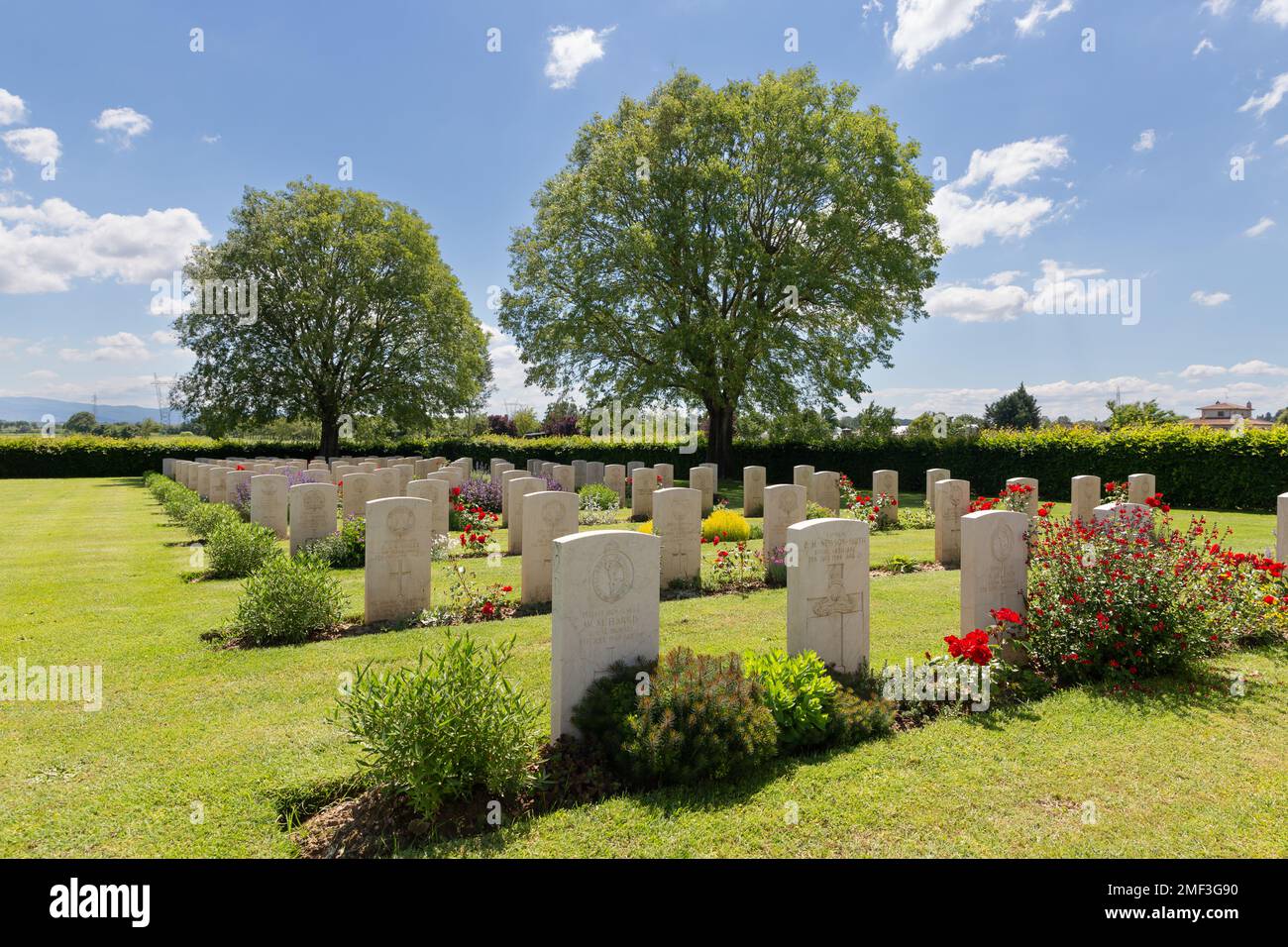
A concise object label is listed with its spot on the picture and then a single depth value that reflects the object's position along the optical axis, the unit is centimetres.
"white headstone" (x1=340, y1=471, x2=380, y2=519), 1545
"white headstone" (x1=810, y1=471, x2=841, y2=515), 1728
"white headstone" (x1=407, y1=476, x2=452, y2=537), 1417
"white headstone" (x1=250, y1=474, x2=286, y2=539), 1401
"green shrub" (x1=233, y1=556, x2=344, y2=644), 719
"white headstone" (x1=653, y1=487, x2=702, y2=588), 1027
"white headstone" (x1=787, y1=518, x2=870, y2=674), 565
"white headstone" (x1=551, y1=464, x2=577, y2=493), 1916
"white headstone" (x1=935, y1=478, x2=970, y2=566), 1185
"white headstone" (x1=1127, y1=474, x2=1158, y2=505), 1612
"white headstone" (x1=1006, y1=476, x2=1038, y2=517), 1327
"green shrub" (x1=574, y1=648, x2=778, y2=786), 412
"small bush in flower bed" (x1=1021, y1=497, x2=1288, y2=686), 580
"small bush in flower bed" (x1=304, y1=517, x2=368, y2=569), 1122
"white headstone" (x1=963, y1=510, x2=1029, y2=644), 638
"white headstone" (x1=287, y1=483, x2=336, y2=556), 1157
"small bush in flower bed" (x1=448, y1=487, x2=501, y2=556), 1257
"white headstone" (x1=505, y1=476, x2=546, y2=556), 1291
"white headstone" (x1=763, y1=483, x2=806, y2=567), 1195
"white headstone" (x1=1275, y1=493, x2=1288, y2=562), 840
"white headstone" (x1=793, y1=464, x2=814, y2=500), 1856
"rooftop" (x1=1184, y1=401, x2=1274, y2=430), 9186
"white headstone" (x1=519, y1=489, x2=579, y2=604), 917
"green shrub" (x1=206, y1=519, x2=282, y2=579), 1040
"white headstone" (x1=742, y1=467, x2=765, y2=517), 1847
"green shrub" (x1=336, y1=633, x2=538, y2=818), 374
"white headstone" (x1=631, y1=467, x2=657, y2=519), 1777
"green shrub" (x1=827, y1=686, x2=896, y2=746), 473
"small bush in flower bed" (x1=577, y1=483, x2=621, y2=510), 1736
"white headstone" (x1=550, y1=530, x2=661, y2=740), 477
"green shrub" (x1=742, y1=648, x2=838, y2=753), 463
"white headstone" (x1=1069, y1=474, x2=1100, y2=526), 1520
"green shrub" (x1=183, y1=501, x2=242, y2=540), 1306
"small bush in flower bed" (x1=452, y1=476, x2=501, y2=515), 1731
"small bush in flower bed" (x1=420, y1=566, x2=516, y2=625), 823
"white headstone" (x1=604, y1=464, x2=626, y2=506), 2086
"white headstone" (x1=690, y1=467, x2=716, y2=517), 1881
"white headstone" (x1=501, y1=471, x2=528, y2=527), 1572
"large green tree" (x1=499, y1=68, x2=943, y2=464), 2370
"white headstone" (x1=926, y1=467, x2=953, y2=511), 1755
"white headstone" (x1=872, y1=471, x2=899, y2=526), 1758
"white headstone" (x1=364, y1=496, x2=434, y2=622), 817
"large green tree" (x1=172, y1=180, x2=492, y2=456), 3166
